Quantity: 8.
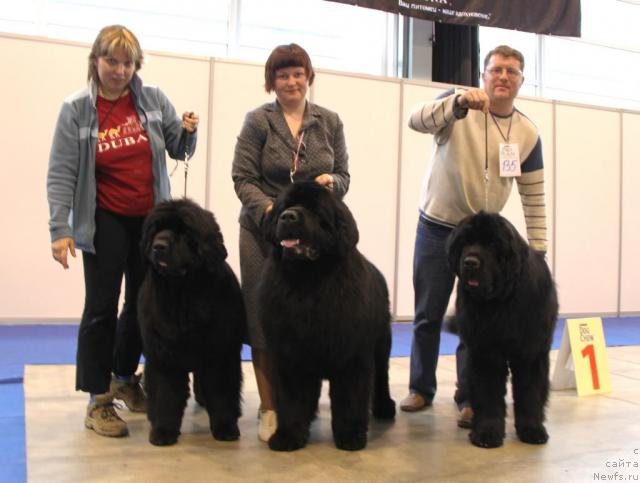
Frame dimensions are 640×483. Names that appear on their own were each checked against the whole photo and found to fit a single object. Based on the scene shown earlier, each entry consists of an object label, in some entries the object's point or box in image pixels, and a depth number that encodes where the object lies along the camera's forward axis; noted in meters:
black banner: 7.45
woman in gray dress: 2.92
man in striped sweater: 3.15
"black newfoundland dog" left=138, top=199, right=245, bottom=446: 2.60
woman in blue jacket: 2.83
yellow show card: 4.02
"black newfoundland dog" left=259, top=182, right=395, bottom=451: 2.46
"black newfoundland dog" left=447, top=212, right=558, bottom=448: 2.62
